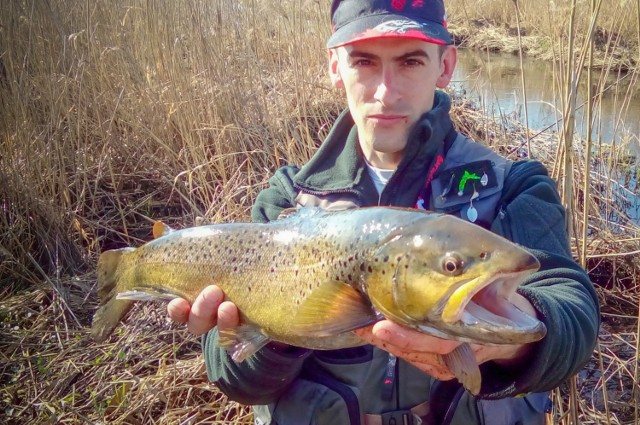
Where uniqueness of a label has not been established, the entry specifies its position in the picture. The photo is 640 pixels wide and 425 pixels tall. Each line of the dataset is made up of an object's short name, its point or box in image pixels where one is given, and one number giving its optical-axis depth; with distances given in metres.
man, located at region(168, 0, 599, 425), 0.53
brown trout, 0.41
